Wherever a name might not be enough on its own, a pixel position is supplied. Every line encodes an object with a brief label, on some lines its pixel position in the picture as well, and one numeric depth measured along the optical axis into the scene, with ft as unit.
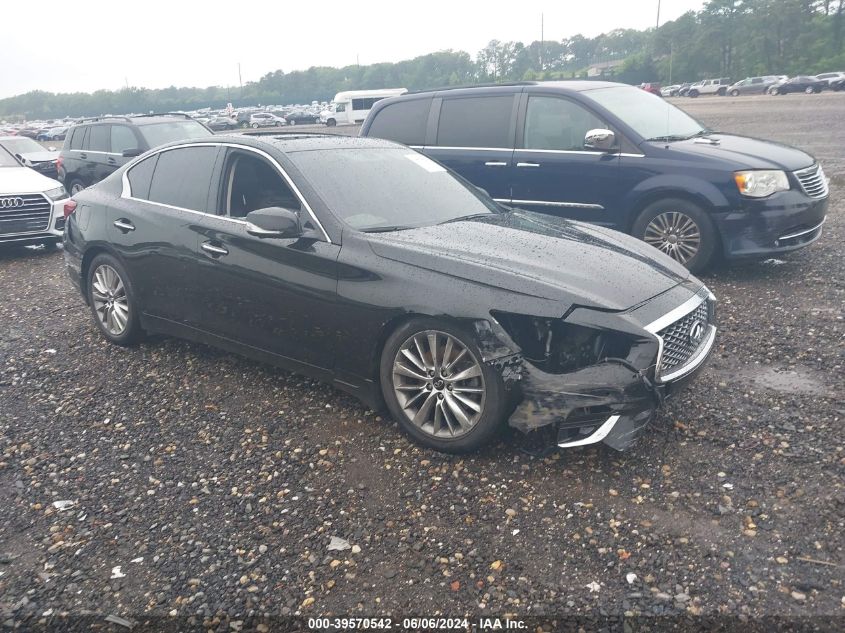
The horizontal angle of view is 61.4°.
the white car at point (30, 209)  31.55
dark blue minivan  21.74
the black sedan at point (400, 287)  11.57
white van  185.57
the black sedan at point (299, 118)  199.93
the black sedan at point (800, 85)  161.38
